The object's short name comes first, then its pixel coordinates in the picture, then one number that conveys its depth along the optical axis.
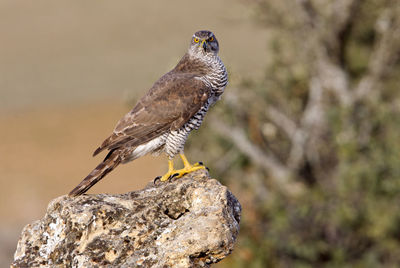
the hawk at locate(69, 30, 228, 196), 10.94
